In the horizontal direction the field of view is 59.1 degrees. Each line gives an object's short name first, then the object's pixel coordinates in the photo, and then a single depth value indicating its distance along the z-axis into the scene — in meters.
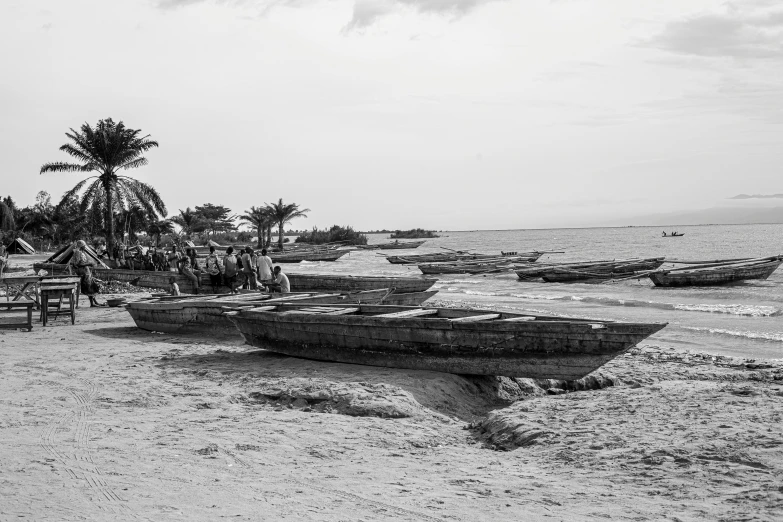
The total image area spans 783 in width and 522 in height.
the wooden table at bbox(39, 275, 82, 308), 14.15
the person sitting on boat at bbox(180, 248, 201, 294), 19.83
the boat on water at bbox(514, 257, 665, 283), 30.70
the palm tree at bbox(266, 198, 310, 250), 64.62
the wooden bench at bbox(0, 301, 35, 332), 12.36
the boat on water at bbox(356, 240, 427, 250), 78.21
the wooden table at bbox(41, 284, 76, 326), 13.23
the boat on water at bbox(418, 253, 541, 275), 37.75
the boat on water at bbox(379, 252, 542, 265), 45.12
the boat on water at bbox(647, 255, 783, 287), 26.55
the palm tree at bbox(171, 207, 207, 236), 69.19
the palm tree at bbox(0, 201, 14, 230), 52.91
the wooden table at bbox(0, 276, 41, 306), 13.56
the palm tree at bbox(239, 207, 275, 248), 65.56
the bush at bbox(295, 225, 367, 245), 81.56
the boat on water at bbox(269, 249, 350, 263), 51.00
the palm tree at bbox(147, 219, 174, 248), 59.79
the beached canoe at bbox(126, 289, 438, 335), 12.73
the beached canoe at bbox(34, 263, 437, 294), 19.58
